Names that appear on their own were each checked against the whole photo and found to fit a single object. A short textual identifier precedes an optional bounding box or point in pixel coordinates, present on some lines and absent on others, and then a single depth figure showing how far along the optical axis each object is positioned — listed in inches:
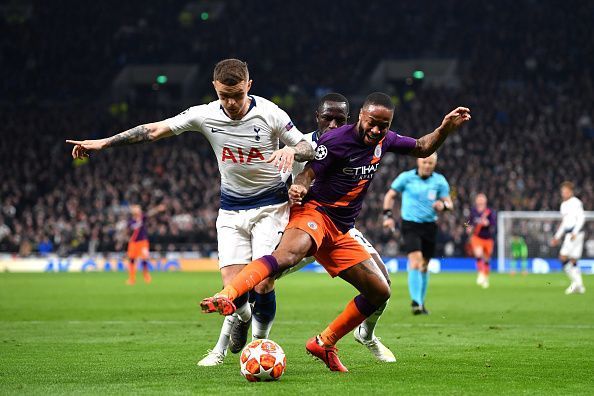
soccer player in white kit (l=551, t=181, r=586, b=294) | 1716.3
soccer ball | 594.5
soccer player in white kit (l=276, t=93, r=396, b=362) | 721.6
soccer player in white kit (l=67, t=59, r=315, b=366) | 651.0
